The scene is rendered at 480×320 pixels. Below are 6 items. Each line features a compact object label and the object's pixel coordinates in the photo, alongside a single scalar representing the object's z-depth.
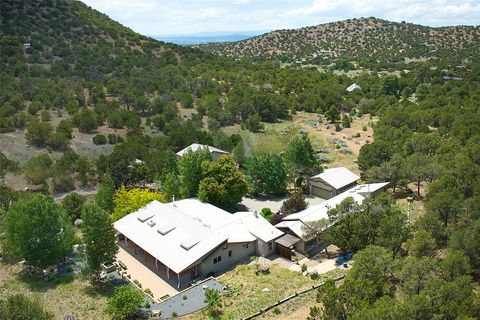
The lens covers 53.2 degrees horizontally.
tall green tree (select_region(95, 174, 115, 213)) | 40.75
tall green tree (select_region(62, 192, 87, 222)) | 40.66
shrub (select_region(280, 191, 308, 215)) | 40.06
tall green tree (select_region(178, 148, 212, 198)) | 42.53
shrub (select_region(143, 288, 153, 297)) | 29.85
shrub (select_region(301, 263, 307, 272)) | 31.20
